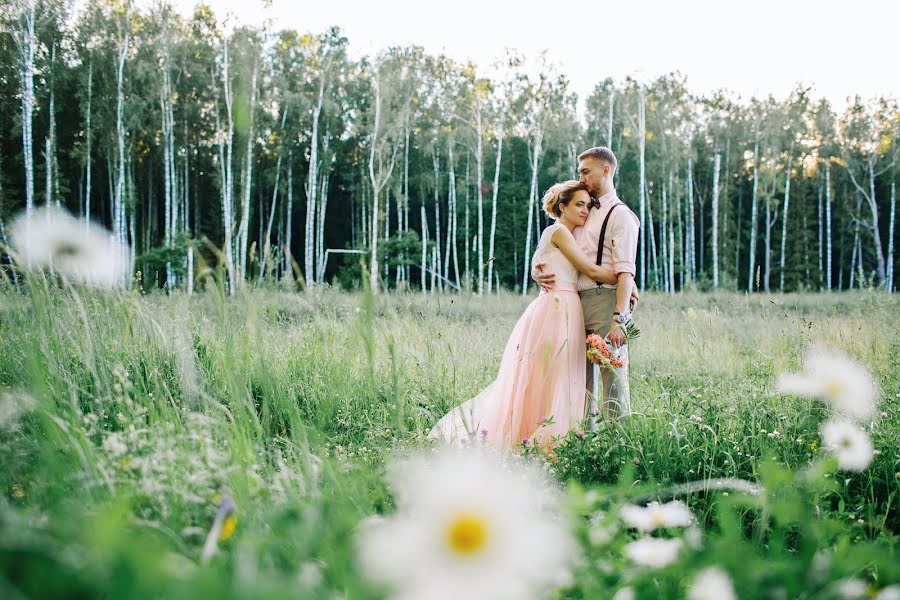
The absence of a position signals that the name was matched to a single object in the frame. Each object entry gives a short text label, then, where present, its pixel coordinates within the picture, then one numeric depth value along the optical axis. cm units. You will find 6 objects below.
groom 342
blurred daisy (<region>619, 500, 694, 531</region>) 102
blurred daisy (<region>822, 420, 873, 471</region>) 124
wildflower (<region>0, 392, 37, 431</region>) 155
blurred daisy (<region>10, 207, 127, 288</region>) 162
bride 351
